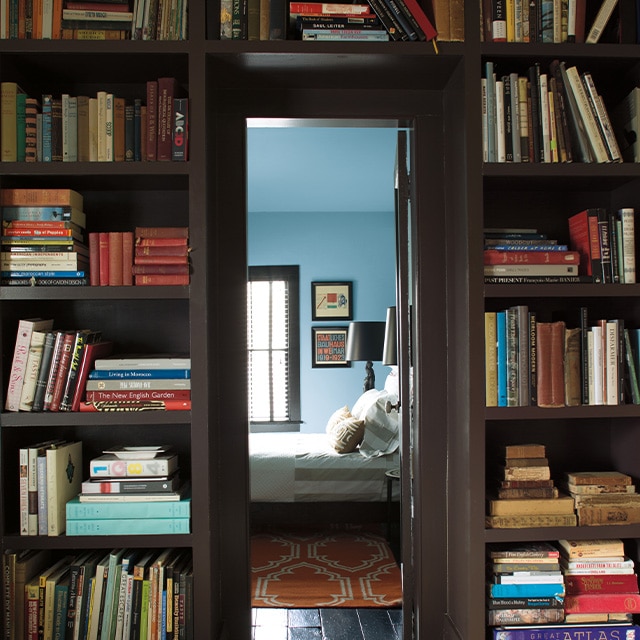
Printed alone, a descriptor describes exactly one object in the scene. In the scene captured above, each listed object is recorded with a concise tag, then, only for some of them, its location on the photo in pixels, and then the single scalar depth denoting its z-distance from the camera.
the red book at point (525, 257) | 1.98
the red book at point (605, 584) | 2.01
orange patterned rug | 3.10
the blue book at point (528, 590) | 1.97
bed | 3.93
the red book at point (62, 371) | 1.92
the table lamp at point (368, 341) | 5.05
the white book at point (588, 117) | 1.96
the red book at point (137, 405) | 1.92
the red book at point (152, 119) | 1.92
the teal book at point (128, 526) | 1.91
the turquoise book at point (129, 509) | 1.91
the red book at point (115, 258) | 1.94
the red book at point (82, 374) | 1.93
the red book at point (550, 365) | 1.94
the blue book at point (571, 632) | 1.96
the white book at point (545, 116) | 1.96
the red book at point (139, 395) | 1.93
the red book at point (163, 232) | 1.95
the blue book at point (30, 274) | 1.92
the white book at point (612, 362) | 1.95
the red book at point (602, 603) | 1.99
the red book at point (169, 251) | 1.92
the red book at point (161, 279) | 1.93
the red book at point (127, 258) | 1.94
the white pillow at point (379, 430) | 4.07
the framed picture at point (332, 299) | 6.34
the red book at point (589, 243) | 1.98
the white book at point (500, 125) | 1.95
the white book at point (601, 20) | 1.96
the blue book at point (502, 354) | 1.95
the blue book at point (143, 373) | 1.95
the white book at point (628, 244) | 1.96
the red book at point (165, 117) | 1.92
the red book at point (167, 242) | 1.92
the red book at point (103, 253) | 1.95
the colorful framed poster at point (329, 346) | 6.36
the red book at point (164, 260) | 1.92
